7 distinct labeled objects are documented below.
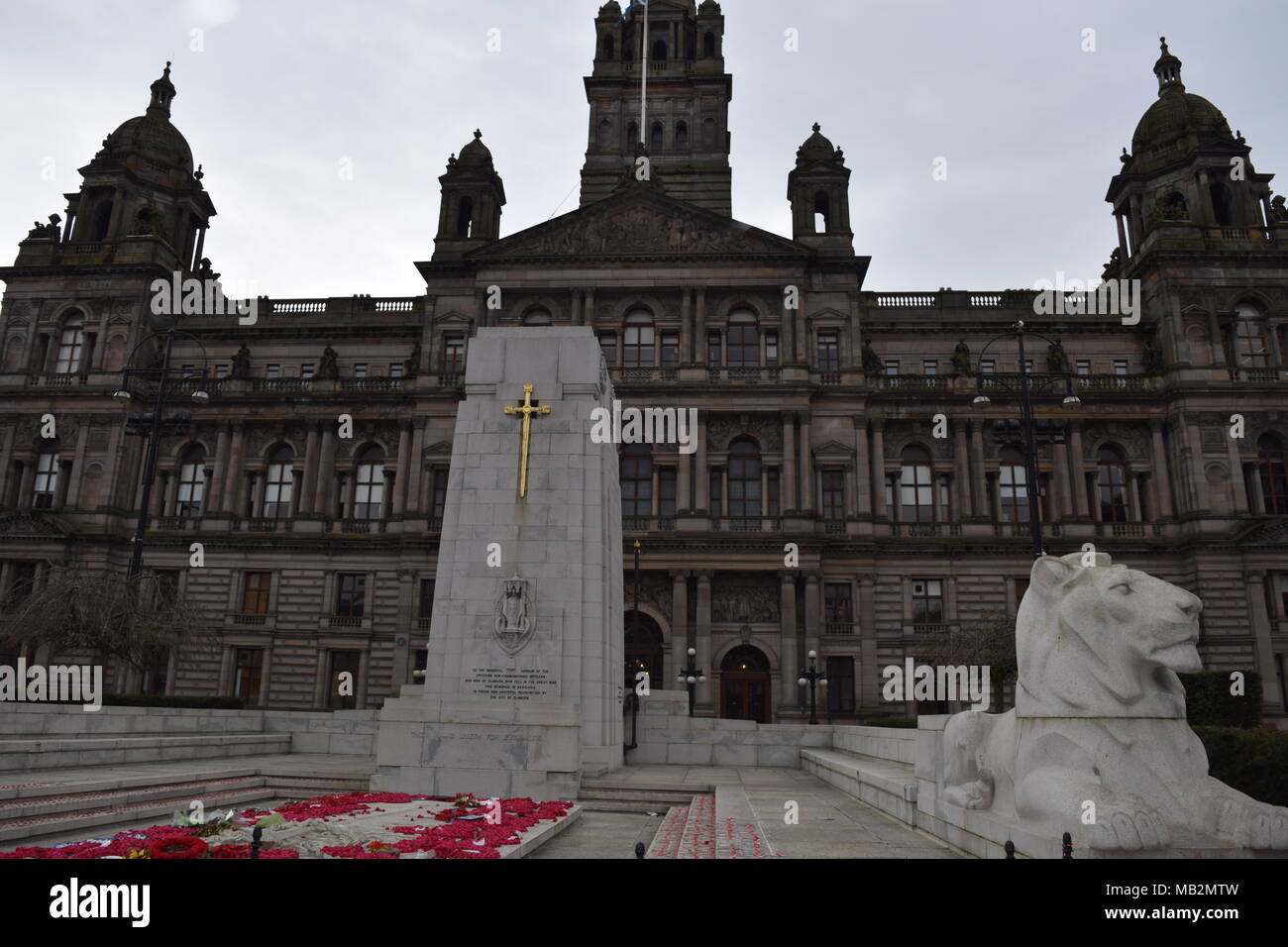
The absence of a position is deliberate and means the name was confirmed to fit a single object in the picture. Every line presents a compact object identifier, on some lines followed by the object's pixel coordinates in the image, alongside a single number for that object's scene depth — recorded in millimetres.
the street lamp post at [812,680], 29672
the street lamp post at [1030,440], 21234
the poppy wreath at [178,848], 7836
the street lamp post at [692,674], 29609
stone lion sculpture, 6930
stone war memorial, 14766
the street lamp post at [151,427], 24547
